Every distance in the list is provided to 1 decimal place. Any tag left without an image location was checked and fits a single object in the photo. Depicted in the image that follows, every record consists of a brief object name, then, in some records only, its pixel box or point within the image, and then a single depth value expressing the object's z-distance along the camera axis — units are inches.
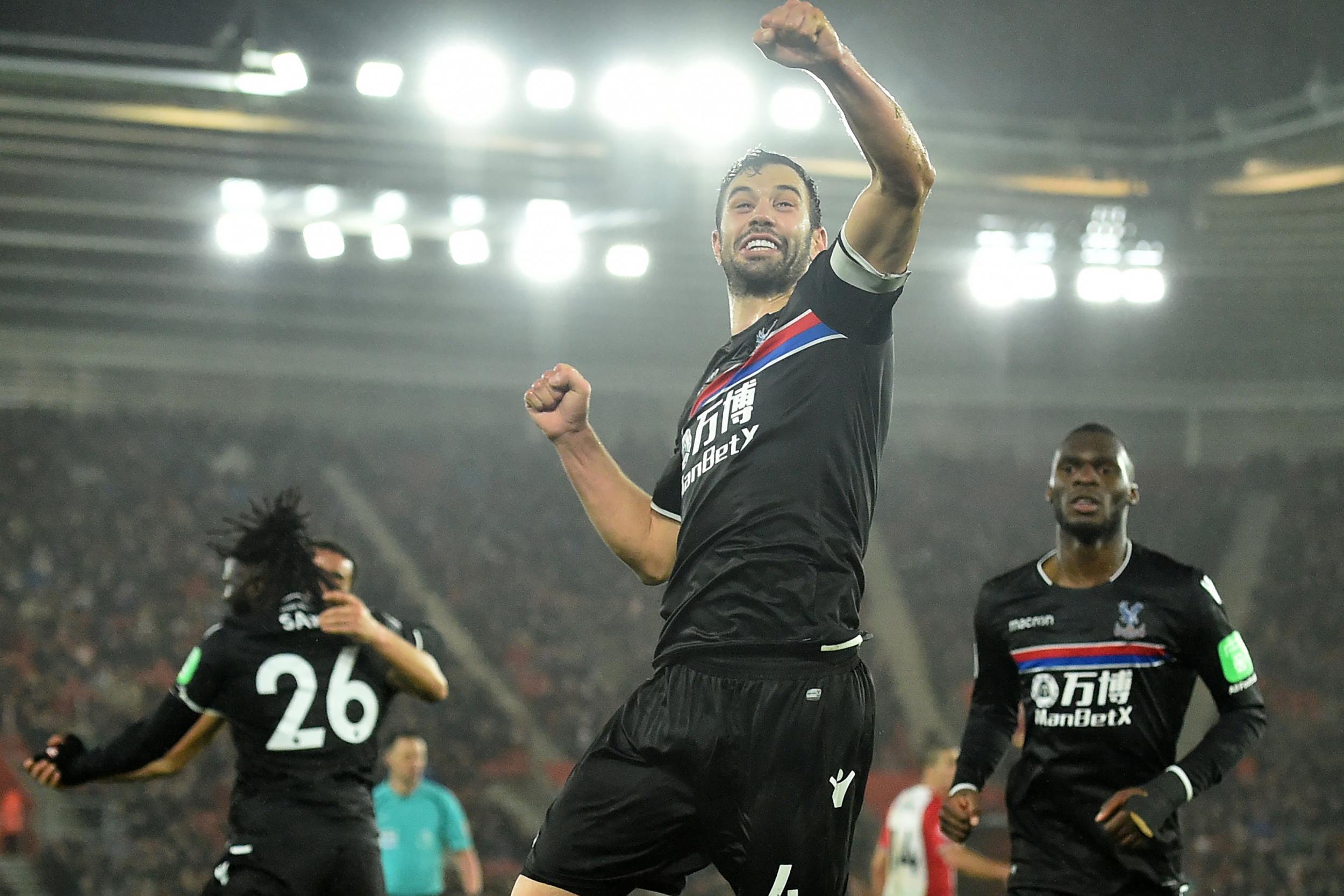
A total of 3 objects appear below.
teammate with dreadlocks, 361.4
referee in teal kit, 677.9
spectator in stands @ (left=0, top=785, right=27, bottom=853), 1071.0
